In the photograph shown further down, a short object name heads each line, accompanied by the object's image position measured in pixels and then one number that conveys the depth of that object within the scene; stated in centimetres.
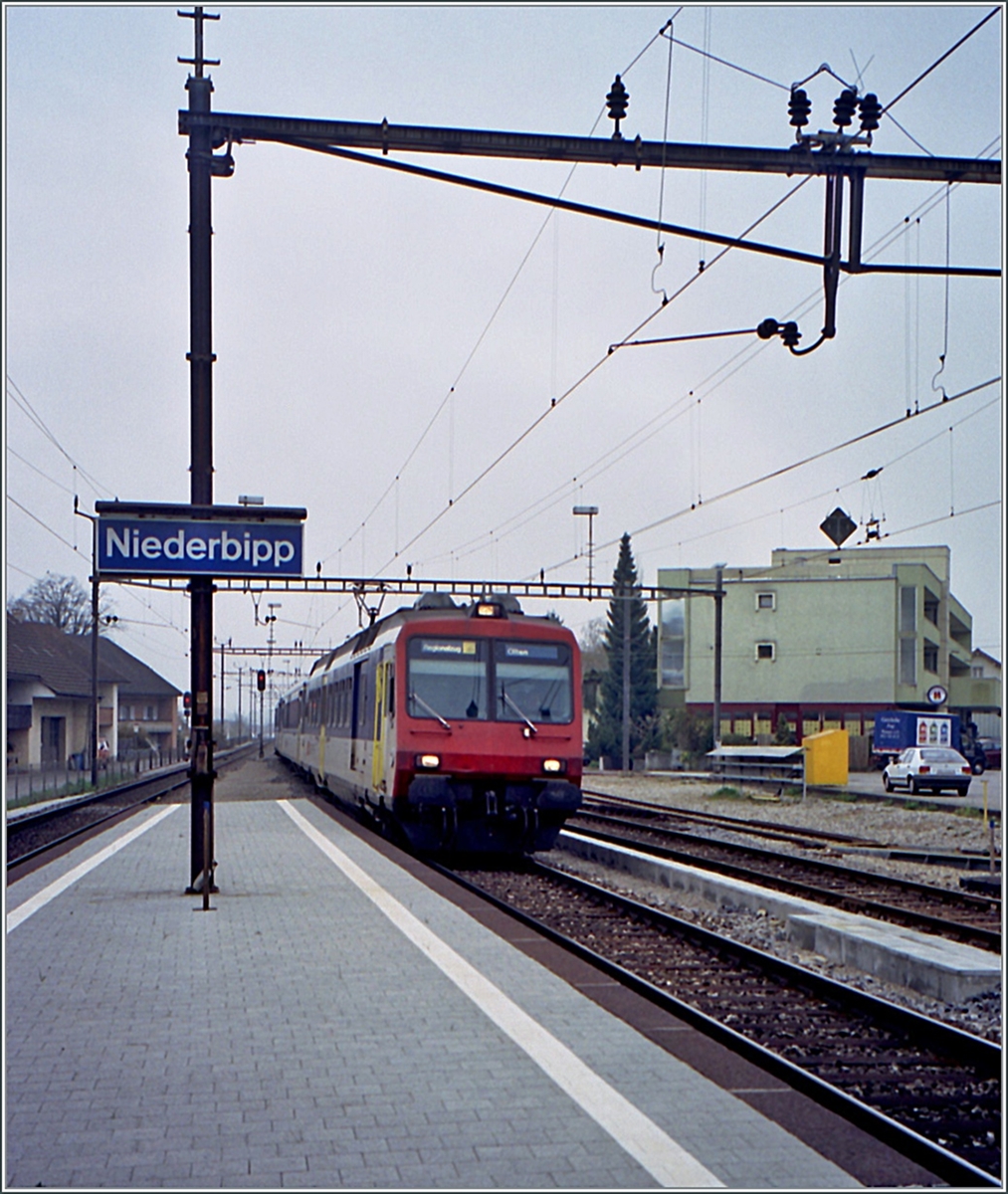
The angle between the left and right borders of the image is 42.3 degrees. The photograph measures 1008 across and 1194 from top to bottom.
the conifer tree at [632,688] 7925
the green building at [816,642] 5931
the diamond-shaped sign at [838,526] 3616
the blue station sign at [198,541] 1083
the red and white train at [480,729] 1583
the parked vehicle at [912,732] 4256
